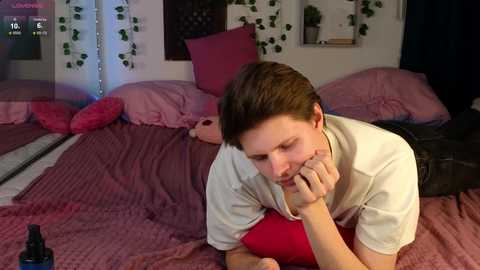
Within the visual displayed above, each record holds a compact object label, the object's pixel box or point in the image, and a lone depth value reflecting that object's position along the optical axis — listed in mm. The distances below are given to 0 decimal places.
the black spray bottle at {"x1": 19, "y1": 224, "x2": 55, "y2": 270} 797
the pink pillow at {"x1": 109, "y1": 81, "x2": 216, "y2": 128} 2547
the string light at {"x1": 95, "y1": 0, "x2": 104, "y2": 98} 2916
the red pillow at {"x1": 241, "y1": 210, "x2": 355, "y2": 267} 1161
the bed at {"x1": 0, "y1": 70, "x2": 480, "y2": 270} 1224
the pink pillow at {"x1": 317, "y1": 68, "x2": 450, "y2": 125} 2389
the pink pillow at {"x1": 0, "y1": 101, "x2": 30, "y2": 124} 1979
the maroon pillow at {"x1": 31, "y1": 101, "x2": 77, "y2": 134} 2320
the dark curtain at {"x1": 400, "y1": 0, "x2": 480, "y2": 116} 2514
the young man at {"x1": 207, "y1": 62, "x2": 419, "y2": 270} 905
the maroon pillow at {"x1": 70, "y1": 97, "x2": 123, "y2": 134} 2439
